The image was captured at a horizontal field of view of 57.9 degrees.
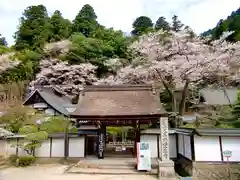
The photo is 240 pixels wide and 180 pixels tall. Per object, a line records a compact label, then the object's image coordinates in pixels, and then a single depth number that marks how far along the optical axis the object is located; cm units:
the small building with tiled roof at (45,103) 2072
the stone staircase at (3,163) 1048
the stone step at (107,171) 895
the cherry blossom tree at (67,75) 2611
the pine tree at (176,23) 3269
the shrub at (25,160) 1059
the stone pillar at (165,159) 833
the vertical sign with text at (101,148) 1091
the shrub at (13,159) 1105
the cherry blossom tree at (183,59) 1480
